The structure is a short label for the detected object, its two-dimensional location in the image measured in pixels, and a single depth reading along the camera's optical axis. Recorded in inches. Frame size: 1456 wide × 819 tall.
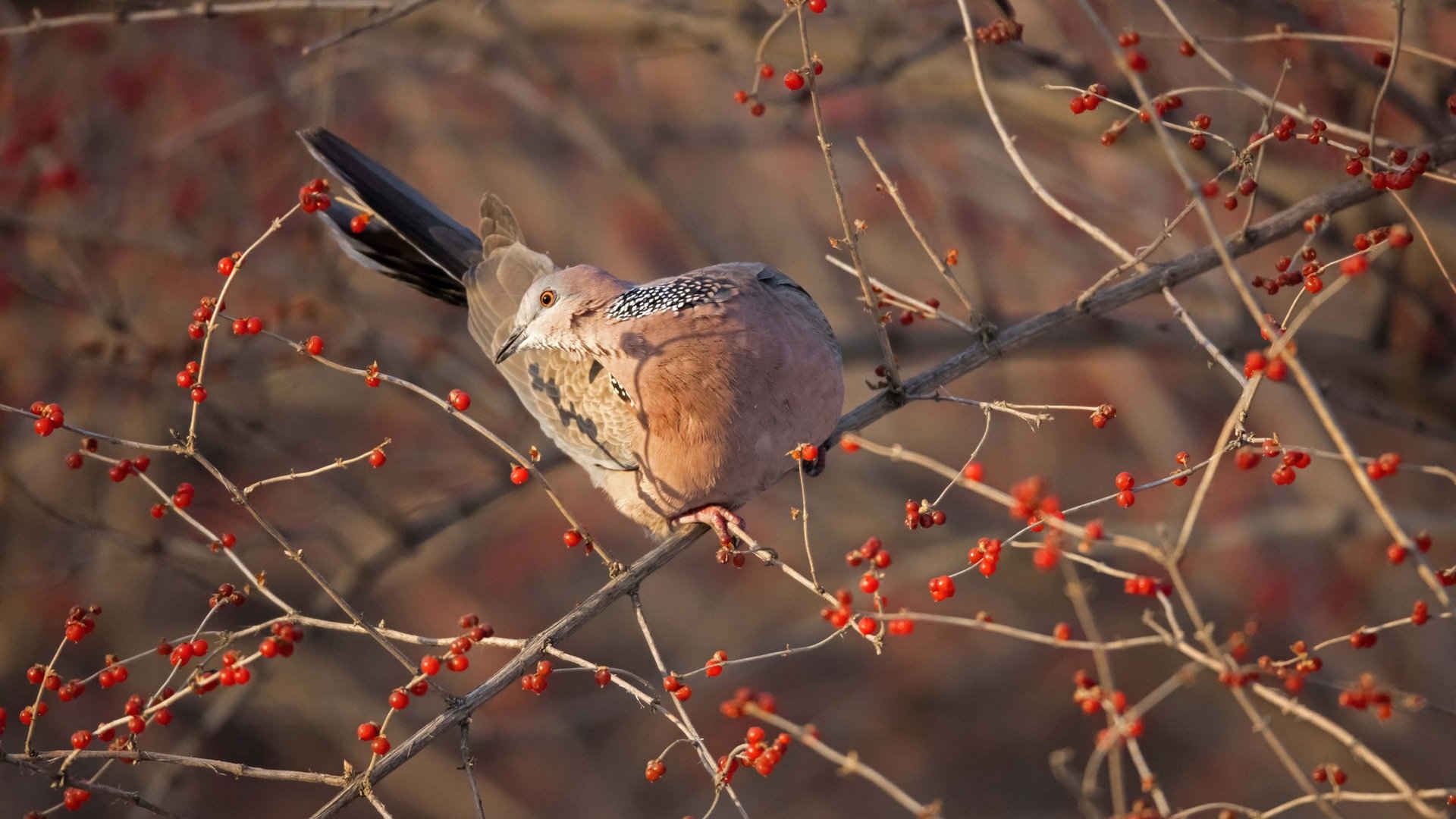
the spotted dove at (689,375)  243.1
